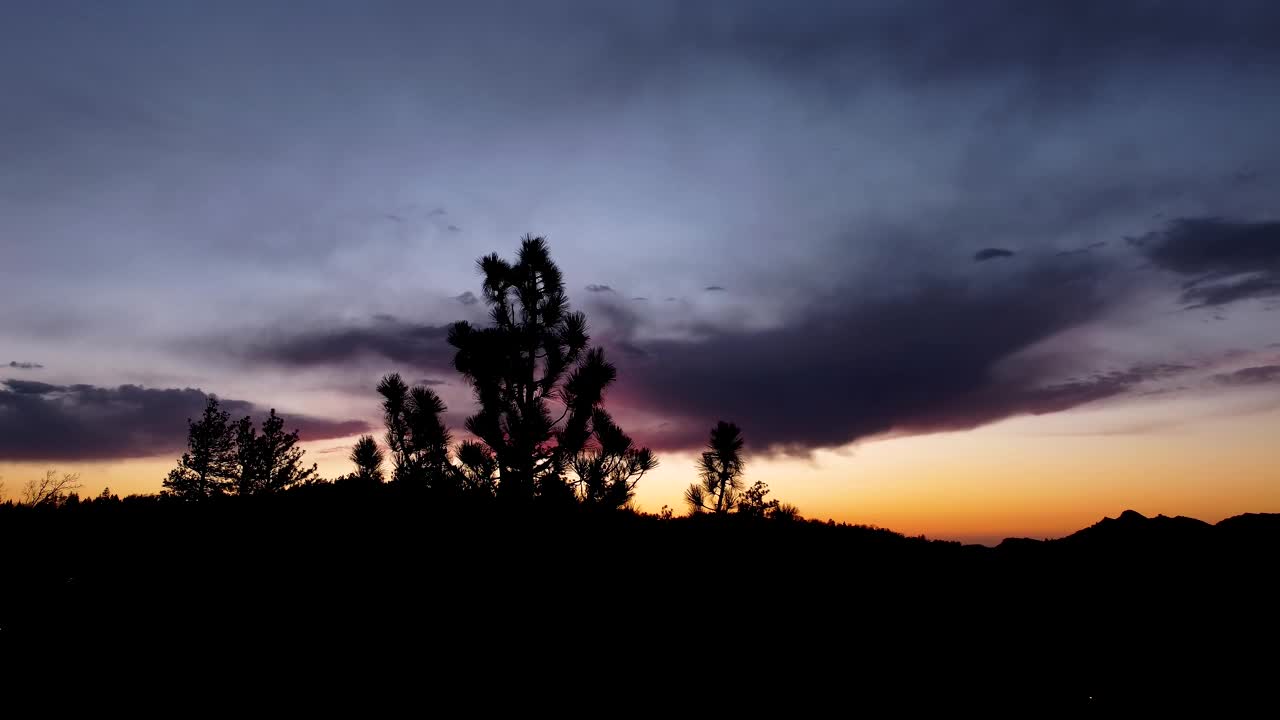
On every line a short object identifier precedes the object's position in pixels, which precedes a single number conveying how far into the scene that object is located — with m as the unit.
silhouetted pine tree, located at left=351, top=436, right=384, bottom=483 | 27.12
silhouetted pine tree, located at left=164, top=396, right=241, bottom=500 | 43.16
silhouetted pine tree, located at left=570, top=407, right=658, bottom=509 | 23.64
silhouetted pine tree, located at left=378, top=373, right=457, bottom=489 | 25.28
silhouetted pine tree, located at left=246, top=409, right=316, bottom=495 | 44.16
